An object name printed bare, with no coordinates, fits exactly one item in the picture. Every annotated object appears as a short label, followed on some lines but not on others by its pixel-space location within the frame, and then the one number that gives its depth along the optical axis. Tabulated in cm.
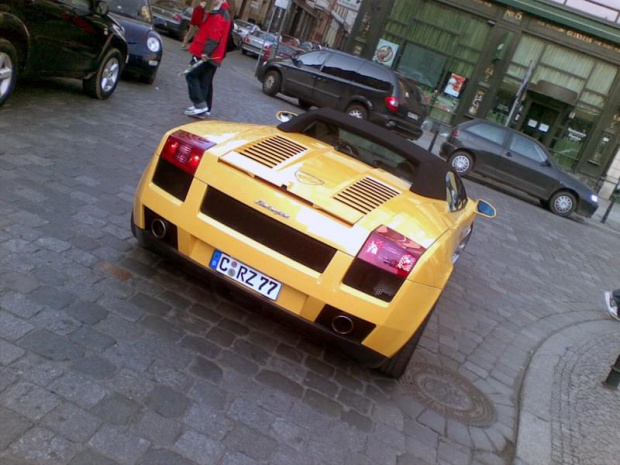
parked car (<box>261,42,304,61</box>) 1927
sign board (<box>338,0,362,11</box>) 2306
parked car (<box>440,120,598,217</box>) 1478
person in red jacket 887
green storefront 2344
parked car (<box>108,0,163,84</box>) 1001
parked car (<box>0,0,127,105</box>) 587
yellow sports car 320
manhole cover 379
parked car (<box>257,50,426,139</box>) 1511
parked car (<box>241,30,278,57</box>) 3025
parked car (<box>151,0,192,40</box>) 2279
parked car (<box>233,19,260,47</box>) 3067
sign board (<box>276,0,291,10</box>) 2234
